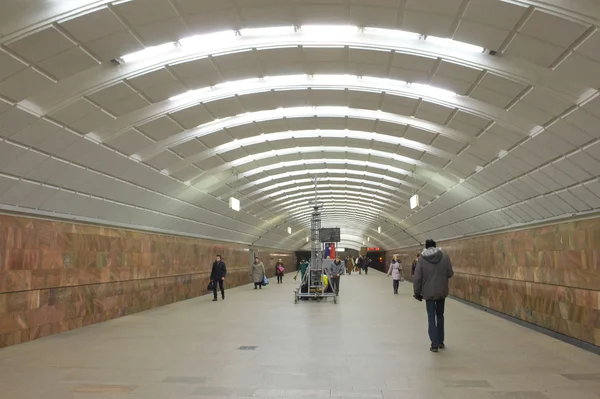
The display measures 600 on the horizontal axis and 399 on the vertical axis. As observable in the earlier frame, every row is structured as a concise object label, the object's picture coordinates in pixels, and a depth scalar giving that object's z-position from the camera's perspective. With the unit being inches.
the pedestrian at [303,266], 1050.8
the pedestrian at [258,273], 1065.5
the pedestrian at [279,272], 1362.0
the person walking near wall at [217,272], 745.0
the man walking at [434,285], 331.9
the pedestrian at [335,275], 844.5
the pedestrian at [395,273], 922.7
